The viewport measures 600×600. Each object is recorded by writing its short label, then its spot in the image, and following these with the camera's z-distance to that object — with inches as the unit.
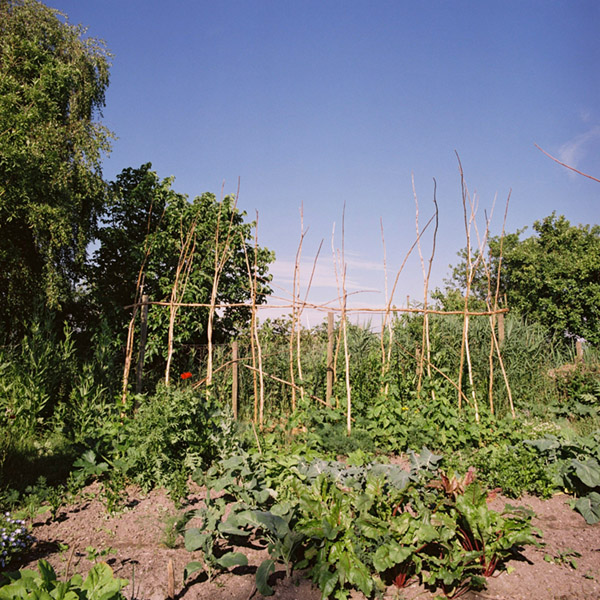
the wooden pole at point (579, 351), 305.8
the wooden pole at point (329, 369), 215.1
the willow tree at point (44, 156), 273.3
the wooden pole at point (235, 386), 223.6
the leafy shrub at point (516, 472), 142.3
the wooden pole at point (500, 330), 269.3
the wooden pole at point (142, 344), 216.3
